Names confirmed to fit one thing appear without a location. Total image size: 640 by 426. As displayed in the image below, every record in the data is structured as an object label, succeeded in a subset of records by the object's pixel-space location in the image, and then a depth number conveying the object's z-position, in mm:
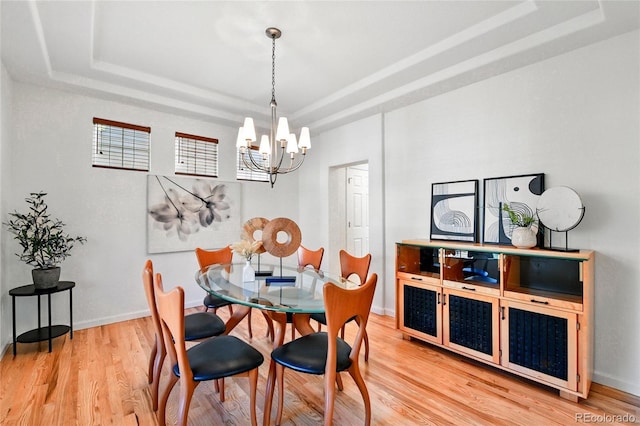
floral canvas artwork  3930
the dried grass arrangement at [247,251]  2582
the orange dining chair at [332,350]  1593
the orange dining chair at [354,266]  2953
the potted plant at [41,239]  2939
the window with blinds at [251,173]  4695
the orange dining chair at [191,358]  1522
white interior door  5273
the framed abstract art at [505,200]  2711
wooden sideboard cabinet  2176
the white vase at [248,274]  2543
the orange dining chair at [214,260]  2932
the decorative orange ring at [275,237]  2605
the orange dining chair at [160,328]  1911
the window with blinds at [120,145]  3613
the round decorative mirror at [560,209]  2348
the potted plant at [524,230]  2516
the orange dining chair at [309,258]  3426
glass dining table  1851
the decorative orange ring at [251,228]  2945
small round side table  2827
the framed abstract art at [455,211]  3107
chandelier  2535
